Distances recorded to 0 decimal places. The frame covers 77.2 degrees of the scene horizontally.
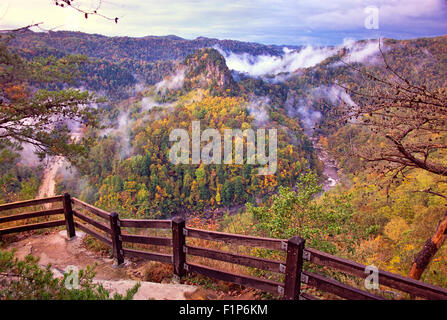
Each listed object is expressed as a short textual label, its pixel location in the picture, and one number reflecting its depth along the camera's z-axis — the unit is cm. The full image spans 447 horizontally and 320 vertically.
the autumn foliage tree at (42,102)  661
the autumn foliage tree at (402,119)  386
